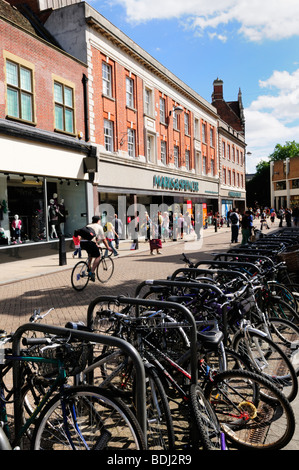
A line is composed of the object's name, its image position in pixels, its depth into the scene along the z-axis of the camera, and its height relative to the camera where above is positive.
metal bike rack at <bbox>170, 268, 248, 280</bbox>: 4.57 -0.69
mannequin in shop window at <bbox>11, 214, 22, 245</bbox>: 15.43 -0.25
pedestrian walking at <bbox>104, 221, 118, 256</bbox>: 17.69 -0.51
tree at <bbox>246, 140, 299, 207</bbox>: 87.44 +8.33
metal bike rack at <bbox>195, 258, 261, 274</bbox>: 5.12 -0.67
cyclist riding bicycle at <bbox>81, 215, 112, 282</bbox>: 9.75 -0.74
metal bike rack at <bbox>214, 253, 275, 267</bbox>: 5.77 -0.63
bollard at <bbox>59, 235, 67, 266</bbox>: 13.63 -1.09
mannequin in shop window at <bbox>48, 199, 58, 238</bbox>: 17.34 +0.22
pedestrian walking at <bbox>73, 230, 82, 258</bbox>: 15.56 -1.08
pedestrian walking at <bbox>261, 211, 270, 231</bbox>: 33.24 -0.32
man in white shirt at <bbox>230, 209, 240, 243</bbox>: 20.45 -0.53
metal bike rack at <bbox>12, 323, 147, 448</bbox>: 2.27 -0.84
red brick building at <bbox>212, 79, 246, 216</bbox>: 44.50 +7.95
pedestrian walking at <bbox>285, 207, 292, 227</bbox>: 32.66 -0.20
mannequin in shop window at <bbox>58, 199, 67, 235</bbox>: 18.04 +0.36
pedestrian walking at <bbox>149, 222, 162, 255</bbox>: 16.27 -1.09
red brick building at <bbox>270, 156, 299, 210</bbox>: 78.38 +6.81
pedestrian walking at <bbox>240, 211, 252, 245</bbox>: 17.61 -0.42
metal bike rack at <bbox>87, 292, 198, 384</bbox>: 2.94 -0.80
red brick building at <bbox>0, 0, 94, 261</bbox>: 14.76 +3.55
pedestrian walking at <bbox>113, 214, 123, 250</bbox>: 19.26 -0.37
